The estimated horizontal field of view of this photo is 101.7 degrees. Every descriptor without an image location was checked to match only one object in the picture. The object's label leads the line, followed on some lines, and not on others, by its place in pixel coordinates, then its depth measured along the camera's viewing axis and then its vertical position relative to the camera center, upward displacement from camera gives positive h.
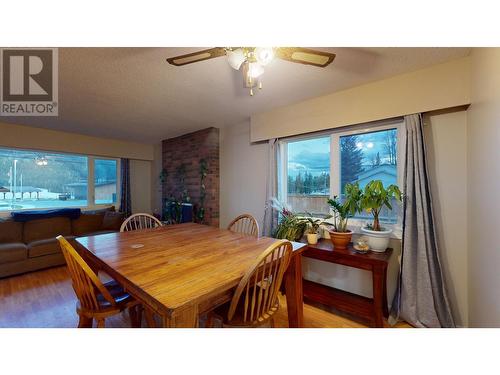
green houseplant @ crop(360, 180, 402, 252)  1.74 -0.16
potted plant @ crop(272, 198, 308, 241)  2.22 -0.44
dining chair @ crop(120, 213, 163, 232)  2.06 -0.38
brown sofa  2.68 -0.75
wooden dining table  0.80 -0.42
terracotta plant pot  1.95 -0.51
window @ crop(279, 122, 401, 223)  2.02 +0.26
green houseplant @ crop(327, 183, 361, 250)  1.89 -0.26
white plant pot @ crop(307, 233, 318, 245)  2.12 -0.54
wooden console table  1.66 -0.95
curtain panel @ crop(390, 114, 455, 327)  1.61 -0.55
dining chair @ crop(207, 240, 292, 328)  1.08 -0.62
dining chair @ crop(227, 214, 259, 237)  1.93 -0.46
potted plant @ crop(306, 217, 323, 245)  2.12 -0.47
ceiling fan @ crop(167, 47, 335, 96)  1.10 +0.74
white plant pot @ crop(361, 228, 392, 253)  1.81 -0.48
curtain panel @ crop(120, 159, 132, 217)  4.33 +0.00
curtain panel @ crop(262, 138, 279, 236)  2.61 -0.02
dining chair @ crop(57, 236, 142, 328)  1.07 -0.64
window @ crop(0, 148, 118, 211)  3.34 +0.16
